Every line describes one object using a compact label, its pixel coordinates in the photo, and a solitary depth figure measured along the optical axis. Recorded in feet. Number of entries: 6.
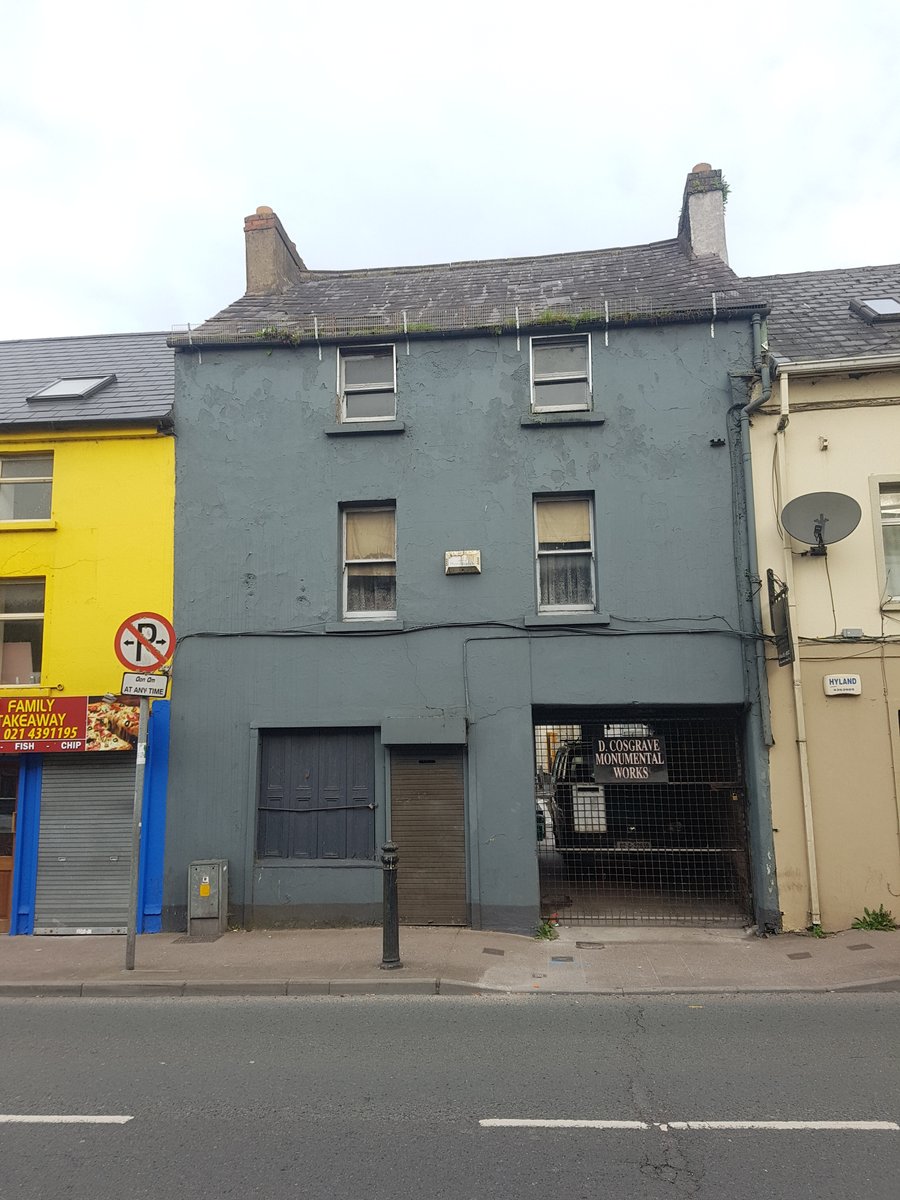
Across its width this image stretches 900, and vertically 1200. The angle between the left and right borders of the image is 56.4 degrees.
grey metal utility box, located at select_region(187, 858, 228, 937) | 33.86
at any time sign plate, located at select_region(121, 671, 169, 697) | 29.89
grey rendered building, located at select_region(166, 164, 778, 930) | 35.04
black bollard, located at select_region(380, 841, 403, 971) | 28.38
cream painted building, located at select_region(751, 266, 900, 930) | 32.99
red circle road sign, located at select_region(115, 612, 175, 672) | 30.42
